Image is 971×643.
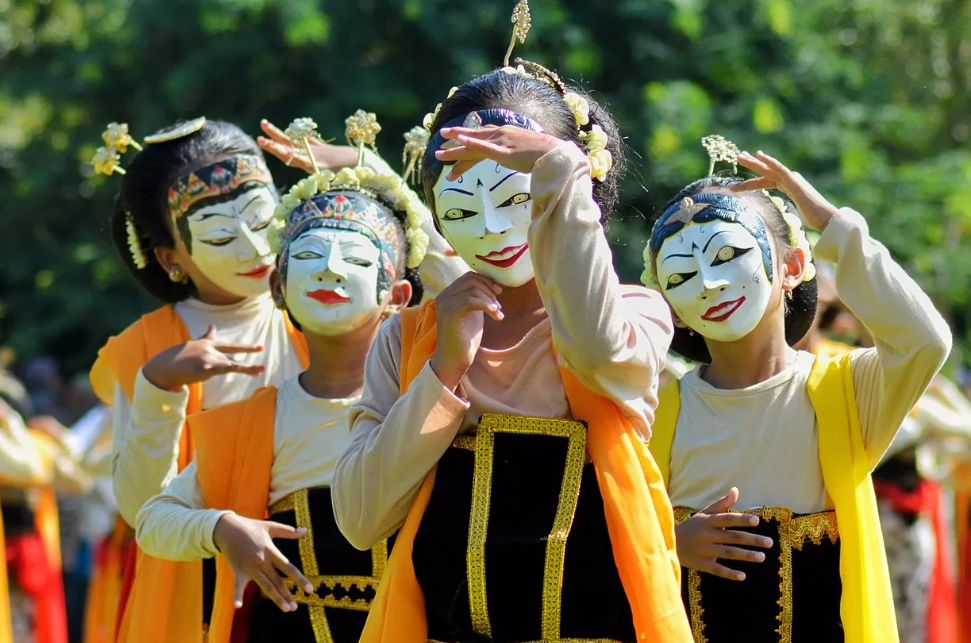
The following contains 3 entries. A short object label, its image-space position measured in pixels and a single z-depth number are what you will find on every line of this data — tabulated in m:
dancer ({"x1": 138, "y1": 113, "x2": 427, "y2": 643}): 7.86
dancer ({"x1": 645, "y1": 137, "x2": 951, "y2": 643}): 7.26
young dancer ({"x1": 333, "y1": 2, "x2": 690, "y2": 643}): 5.92
